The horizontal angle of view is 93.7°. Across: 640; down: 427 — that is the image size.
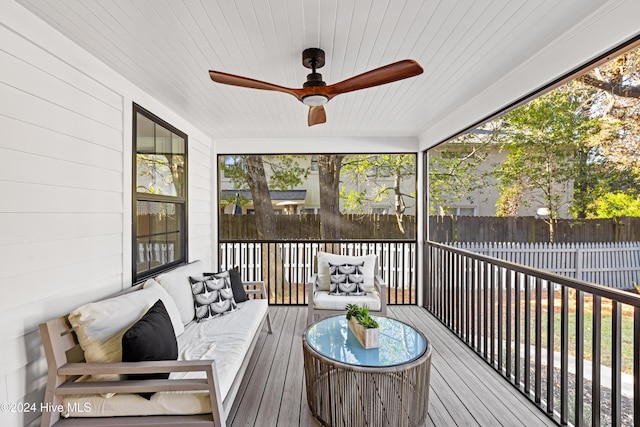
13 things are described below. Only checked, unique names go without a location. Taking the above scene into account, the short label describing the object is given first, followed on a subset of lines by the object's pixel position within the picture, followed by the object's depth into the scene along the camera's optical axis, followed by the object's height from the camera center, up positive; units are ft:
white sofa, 5.27 -3.07
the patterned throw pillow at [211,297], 9.43 -2.68
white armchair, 11.53 -2.95
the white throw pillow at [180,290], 8.74 -2.28
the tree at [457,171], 15.62 +2.41
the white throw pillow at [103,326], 5.71 -2.24
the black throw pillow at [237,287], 10.76 -2.66
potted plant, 7.24 -2.83
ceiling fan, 5.80 +2.80
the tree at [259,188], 17.22 +1.59
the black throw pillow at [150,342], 5.50 -2.46
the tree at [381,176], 18.35 +2.43
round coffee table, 6.08 -3.54
